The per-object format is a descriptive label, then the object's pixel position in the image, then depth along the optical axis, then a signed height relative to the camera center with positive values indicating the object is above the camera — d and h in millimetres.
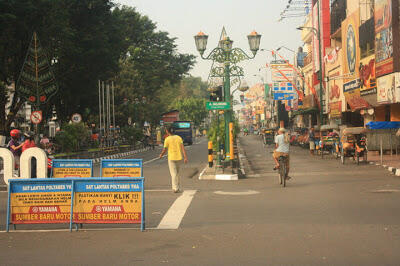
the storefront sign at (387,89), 33188 +2105
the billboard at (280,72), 70438 +6413
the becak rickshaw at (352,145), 28562 -738
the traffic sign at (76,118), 44694 +1095
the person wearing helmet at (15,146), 15592 -281
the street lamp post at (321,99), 46391 +2194
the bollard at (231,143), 24408 -473
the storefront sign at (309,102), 62906 +2822
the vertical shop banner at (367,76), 38250 +3236
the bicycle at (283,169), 18078 -1108
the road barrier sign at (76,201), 9922 -1050
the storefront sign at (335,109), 50250 +1624
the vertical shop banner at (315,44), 60938 +8195
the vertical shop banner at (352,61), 42438 +4749
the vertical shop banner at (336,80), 50031 +4012
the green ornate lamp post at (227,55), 25359 +3041
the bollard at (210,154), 25322 -923
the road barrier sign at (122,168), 15443 -851
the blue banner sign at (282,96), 74938 +4014
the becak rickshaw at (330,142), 34684 -707
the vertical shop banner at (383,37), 33844 +4996
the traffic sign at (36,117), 32697 +889
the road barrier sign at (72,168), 15127 -820
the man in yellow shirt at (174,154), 16297 -568
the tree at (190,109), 135500 +4814
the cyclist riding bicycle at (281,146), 18547 -472
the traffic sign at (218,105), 23708 +967
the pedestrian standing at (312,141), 38562 -709
